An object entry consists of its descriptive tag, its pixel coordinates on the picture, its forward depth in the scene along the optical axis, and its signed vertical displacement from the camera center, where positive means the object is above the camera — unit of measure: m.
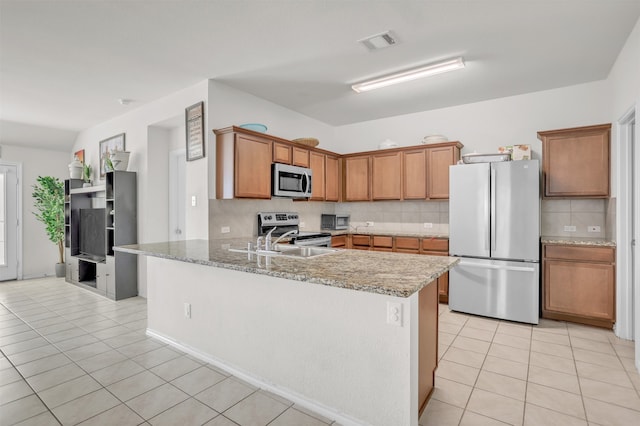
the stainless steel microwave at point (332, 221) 5.61 -0.19
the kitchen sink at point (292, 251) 2.62 -0.34
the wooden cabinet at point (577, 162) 3.58 +0.53
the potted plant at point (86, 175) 5.69 +0.62
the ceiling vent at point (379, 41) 2.85 +1.50
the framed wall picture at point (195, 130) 3.85 +0.96
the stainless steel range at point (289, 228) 4.32 -0.25
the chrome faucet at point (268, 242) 2.70 -0.26
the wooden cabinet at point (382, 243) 4.77 -0.48
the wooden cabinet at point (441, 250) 4.29 -0.54
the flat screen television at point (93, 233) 5.07 -0.35
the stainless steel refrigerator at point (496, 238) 3.57 -0.33
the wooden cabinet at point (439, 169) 4.56 +0.57
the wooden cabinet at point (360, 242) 5.02 -0.49
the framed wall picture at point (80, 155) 6.06 +1.05
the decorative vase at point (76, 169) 5.65 +0.72
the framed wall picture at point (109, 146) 5.15 +1.03
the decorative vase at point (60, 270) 6.16 -1.10
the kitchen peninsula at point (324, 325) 1.72 -0.73
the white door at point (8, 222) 5.89 -0.19
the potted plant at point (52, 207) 5.96 +0.07
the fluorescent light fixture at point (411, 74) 3.36 +1.47
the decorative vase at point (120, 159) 4.68 +0.73
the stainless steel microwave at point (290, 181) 4.22 +0.40
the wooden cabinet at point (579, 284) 3.38 -0.80
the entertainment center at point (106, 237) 4.61 -0.39
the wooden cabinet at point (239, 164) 3.72 +0.54
